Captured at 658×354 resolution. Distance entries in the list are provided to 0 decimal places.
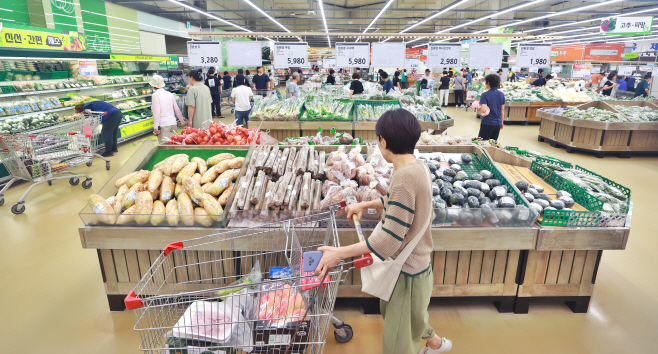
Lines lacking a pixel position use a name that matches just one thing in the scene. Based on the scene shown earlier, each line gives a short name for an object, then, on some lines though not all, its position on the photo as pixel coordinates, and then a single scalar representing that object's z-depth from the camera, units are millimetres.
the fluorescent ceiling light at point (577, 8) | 10748
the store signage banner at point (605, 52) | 25669
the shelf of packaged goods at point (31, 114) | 6067
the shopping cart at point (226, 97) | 14661
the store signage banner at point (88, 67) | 8079
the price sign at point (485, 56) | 8562
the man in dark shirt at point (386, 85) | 9903
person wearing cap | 5973
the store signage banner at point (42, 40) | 6066
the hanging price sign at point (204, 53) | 7934
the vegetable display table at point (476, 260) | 2594
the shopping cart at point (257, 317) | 1587
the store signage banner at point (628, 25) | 12062
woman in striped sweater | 1595
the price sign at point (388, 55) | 8484
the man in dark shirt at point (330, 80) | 13953
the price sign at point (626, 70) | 18453
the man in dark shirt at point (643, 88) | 11188
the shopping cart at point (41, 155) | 4855
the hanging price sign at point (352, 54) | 8352
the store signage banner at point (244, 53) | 8148
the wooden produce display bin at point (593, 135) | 7363
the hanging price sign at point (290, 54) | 8414
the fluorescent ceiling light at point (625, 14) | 12857
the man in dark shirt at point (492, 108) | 5852
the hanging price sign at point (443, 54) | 8617
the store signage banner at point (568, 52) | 26312
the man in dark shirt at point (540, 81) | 14281
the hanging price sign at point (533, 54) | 9422
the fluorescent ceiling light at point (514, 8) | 11720
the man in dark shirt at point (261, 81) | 11328
